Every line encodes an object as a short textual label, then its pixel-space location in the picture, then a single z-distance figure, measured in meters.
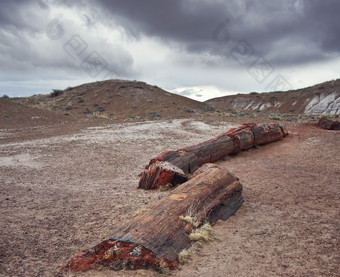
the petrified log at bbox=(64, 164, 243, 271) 3.37
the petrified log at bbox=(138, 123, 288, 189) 7.14
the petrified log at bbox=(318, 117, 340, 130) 14.90
